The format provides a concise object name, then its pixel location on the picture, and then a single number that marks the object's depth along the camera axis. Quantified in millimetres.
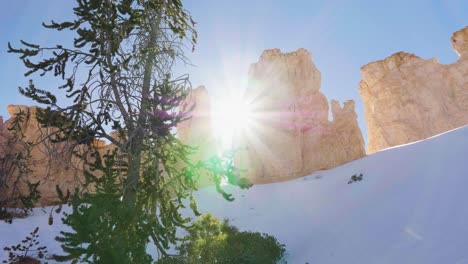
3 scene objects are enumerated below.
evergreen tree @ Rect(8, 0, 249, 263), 6301
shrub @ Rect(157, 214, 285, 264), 11609
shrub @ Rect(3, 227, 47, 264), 15591
